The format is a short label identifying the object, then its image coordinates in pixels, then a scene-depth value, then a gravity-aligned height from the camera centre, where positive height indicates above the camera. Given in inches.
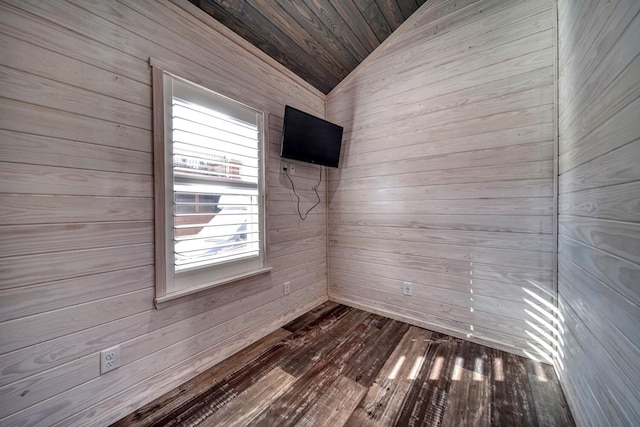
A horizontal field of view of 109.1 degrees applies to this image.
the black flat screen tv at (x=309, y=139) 81.8 +27.6
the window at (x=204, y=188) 56.4 +6.0
